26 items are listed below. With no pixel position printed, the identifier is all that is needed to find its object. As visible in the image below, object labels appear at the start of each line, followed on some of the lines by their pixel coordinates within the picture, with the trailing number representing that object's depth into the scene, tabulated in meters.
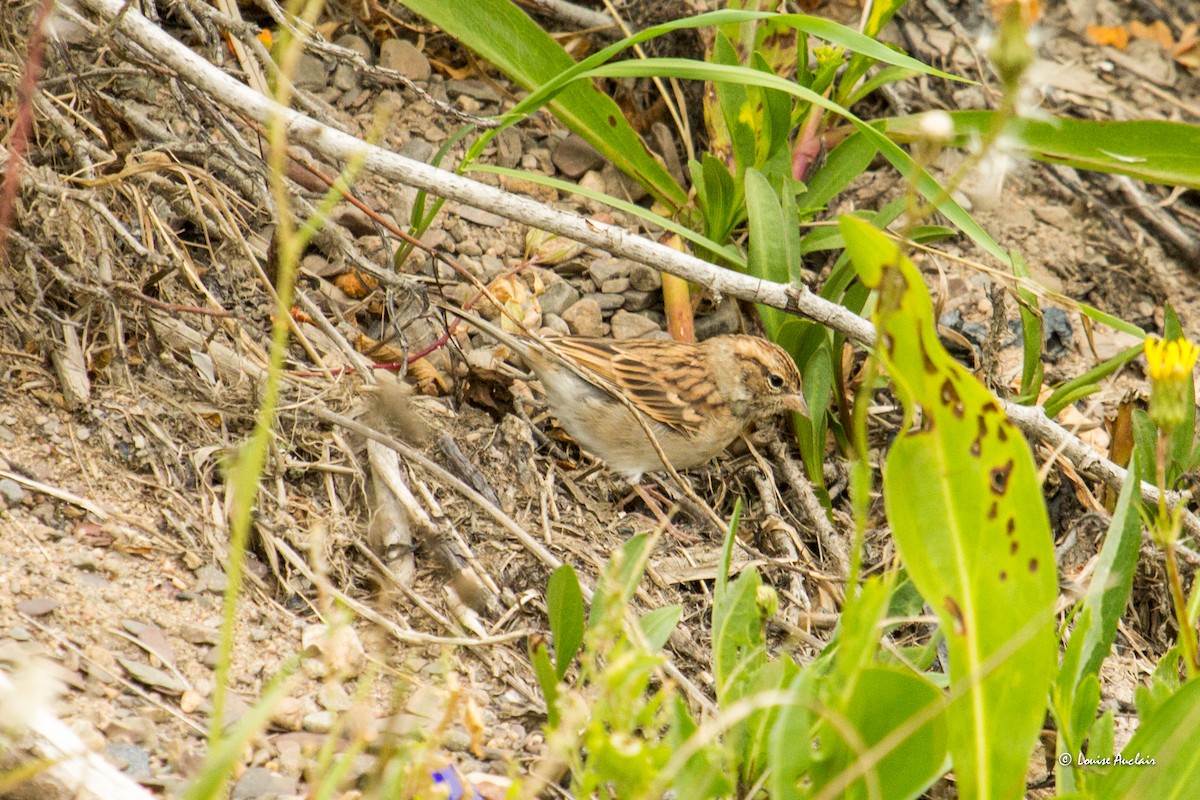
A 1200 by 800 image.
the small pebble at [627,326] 10.70
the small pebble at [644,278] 10.70
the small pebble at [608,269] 10.64
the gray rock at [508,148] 10.73
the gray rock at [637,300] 10.77
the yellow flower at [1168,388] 4.40
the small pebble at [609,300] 10.67
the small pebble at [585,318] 10.45
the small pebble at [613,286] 10.70
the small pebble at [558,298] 10.36
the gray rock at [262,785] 4.89
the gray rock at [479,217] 10.41
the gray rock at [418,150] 10.45
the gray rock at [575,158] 11.01
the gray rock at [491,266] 10.09
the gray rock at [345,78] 10.52
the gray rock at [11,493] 6.32
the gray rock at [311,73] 10.32
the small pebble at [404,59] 10.77
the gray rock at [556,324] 10.31
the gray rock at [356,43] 10.67
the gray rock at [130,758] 4.76
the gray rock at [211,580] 6.39
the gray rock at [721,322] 10.78
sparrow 9.41
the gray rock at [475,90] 11.03
